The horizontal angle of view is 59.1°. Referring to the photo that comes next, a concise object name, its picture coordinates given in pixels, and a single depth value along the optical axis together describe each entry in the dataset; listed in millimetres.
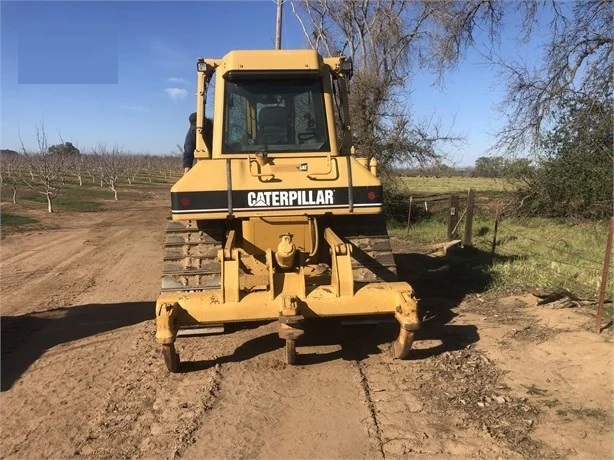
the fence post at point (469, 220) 11362
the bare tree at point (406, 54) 14547
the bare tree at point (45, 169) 24961
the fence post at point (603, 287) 5543
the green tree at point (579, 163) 14734
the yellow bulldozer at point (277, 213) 4727
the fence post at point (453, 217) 12164
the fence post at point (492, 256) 9612
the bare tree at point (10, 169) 35309
